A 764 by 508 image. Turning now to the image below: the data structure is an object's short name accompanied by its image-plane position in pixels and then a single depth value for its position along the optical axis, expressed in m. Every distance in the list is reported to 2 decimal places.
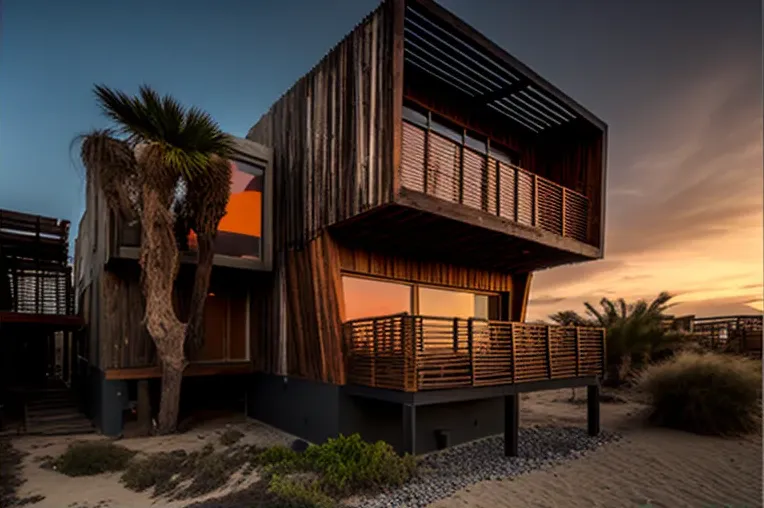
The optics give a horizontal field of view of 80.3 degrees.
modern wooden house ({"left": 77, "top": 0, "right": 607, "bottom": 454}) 7.29
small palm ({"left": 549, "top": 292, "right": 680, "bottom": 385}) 15.23
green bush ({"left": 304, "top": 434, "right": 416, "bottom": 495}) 6.14
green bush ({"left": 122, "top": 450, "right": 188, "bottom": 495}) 6.46
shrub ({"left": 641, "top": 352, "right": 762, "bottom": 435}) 9.27
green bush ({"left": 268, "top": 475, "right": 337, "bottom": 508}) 5.22
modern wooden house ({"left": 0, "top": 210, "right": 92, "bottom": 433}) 14.27
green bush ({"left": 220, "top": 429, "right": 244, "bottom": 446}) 8.80
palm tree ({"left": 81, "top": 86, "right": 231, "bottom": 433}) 8.29
